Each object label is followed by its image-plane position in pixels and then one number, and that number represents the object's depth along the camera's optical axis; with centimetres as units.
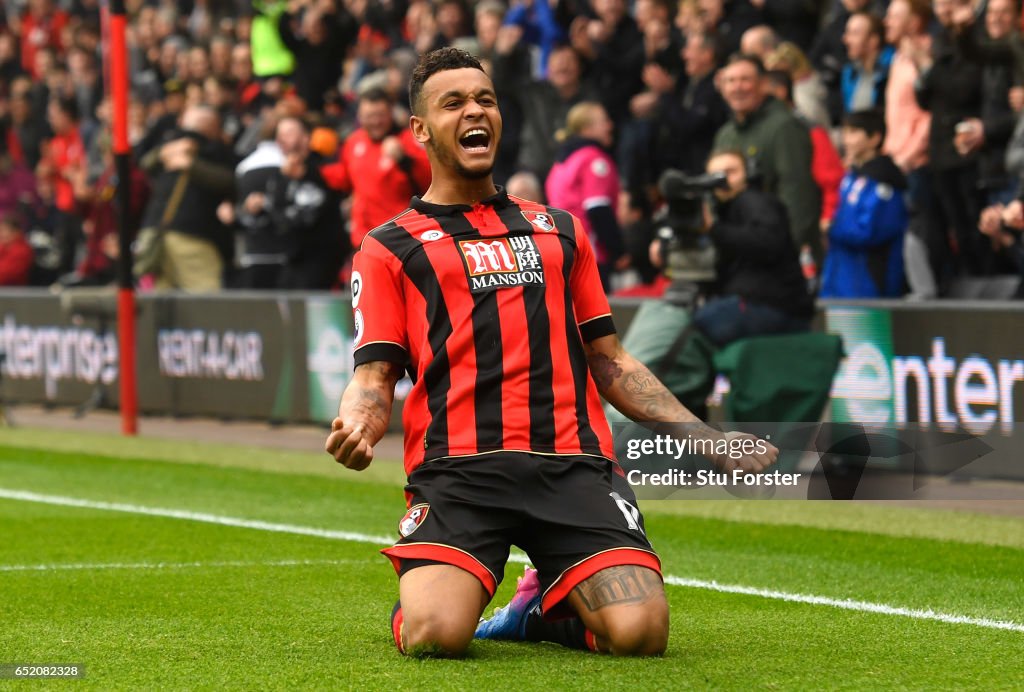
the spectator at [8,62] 2258
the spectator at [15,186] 2042
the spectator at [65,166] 1950
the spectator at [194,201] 1584
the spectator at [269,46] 1742
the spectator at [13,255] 1823
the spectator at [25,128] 2119
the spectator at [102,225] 1717
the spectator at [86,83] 2042
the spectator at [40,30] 2231
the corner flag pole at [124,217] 1307
